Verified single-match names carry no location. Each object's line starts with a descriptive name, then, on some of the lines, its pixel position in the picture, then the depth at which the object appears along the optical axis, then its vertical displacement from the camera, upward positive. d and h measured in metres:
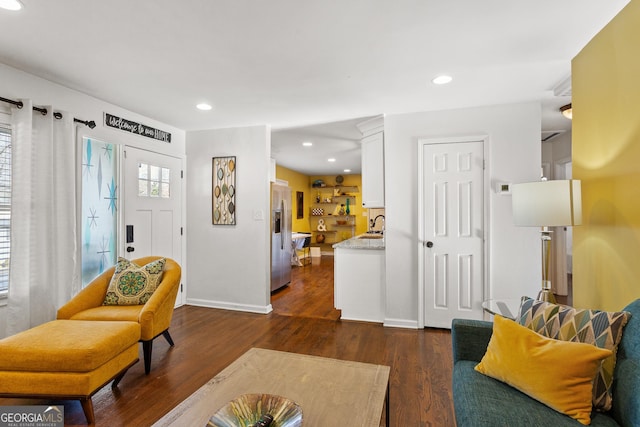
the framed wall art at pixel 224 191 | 4.18 +0.33
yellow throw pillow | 1.24 -0.66
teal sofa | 1.18 -0.79
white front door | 3.54 +0.12
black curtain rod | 2.37 +0.88
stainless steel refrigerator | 4.73 -0.35
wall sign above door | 3.31 +1.02
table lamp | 1.84 +0.06
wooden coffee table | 1.24 -0.81
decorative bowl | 1.16 -0.77
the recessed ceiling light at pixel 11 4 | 1.70 +1.18
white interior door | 3.31 -0.19
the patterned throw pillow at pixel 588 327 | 1.29 -0.53
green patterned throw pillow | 2.69 -0.60
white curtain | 2.41 -0.02
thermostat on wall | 3.18 +0.26
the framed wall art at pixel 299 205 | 8.42 +0.26
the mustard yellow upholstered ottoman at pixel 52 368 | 1.79 -0.89
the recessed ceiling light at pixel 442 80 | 2.61 +1.14
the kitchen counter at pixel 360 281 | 3.68 -0.80
